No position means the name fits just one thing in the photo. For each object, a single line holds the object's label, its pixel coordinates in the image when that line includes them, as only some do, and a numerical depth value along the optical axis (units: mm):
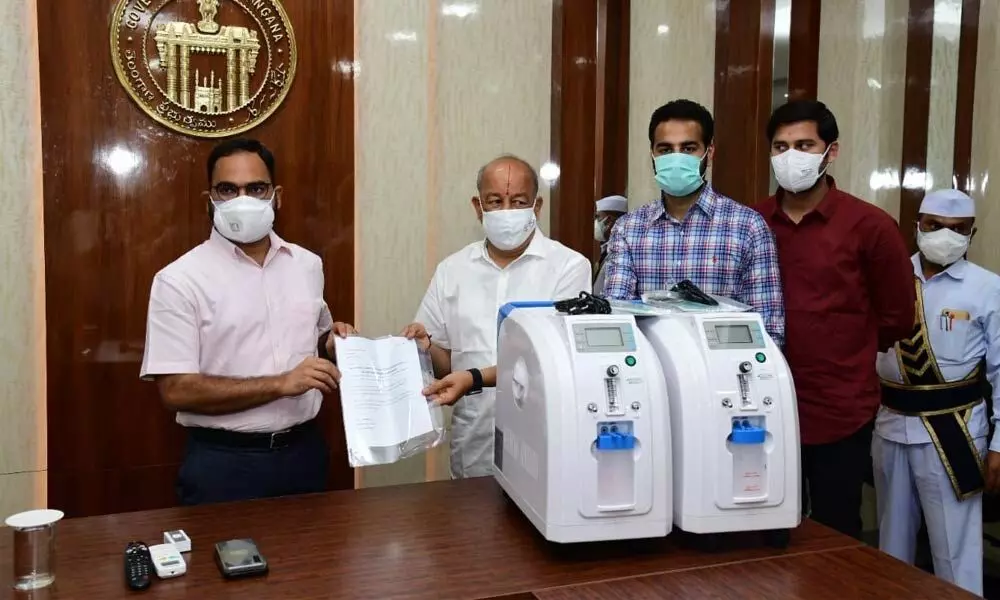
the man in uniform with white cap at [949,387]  2936
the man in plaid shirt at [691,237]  2193
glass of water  1323
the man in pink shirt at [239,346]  2191
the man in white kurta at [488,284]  2631
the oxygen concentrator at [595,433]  1472
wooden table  1351
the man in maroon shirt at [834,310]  2279
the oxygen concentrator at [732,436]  1531
